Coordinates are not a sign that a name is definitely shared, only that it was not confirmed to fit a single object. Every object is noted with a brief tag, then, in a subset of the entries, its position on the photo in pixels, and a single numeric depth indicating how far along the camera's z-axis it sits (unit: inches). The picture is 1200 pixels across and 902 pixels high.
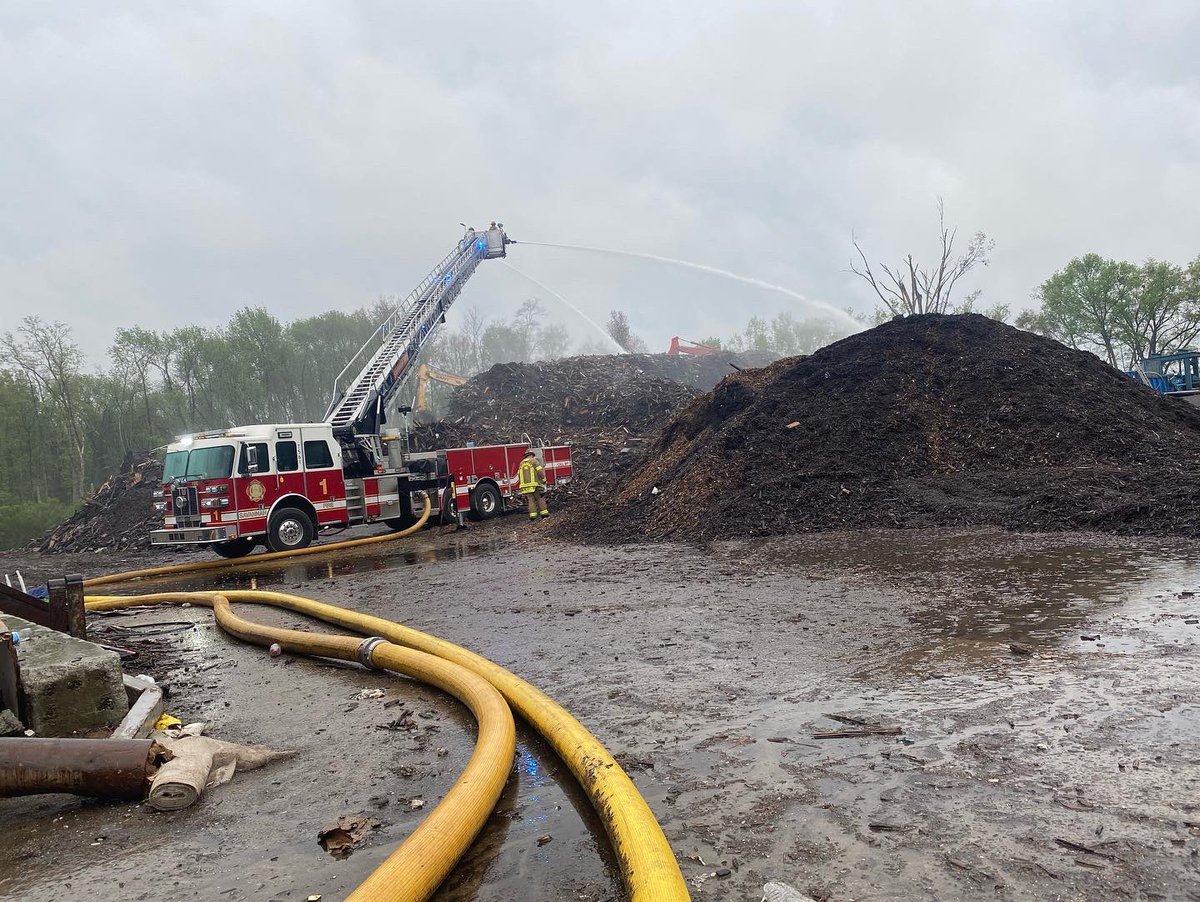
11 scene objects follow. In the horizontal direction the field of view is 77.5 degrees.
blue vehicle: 1236.5
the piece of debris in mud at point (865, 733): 141.8
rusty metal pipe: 125.0
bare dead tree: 1578.5
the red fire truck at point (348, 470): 520.0
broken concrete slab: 156.9
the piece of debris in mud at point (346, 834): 111.7
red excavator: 1804.9
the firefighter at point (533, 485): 652.1
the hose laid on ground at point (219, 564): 463.5
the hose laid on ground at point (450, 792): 89.6
